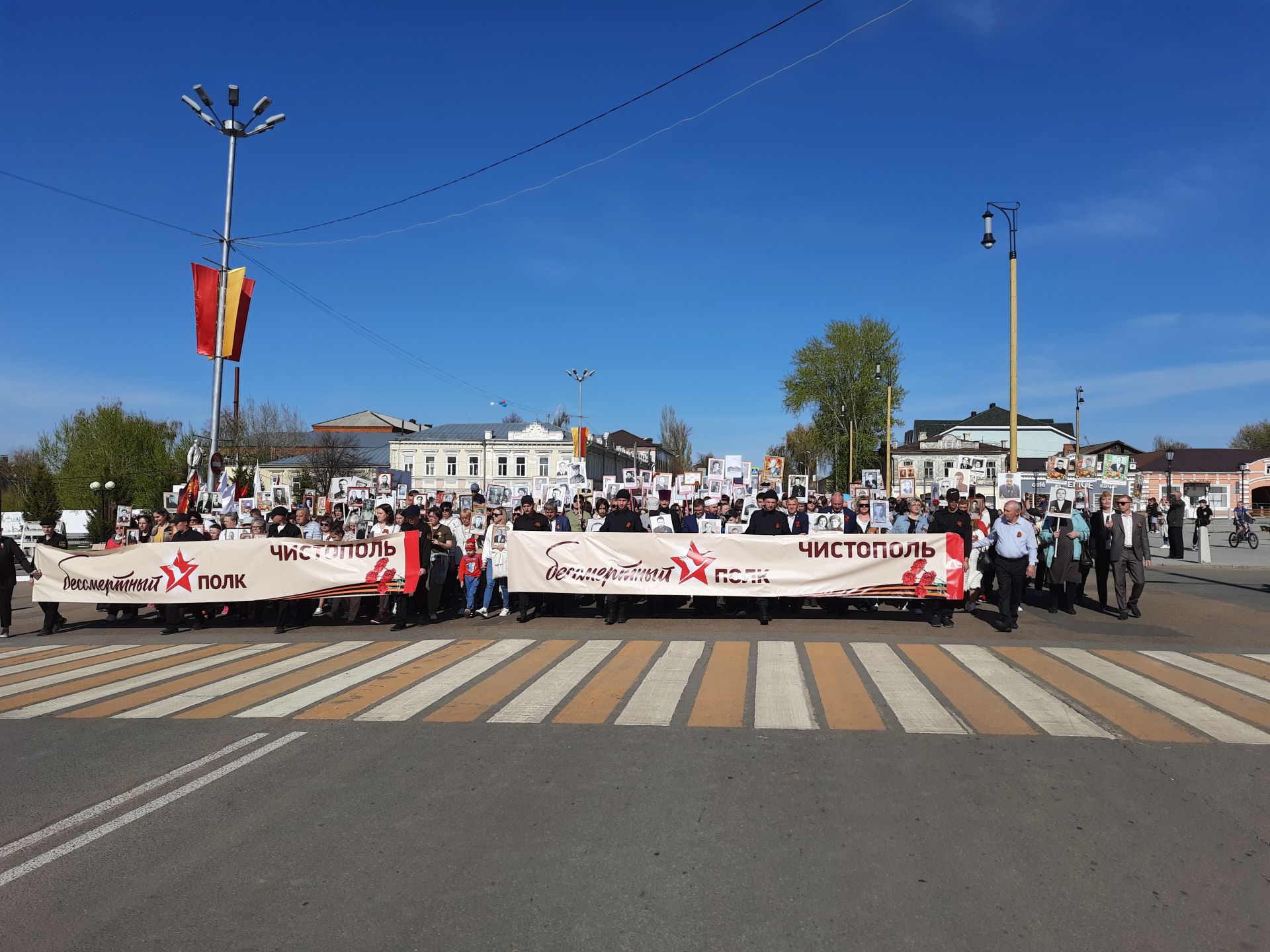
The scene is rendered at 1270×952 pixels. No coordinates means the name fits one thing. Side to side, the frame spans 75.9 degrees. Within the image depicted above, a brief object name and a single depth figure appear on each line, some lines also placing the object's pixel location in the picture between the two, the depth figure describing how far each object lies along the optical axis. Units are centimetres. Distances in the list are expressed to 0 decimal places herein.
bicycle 3091
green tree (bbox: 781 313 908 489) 6962
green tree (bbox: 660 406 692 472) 9488
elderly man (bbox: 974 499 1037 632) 1158
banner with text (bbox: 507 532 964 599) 1230
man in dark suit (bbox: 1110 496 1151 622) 1270
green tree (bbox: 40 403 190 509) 4850
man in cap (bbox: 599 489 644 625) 1309
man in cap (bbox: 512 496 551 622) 1327
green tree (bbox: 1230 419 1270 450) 10269
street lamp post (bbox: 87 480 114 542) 3853
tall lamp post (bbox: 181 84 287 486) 2070
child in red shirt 1350
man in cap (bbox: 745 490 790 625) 1283
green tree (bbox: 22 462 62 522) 3722
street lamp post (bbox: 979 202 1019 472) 2250
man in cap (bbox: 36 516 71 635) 1275
